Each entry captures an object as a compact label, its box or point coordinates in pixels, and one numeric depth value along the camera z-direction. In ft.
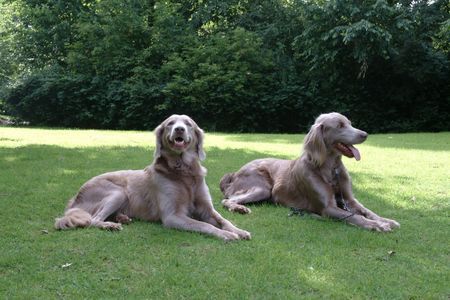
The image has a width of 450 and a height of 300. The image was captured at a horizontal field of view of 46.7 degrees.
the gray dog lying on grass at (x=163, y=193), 18.92
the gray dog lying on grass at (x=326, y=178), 20.39
